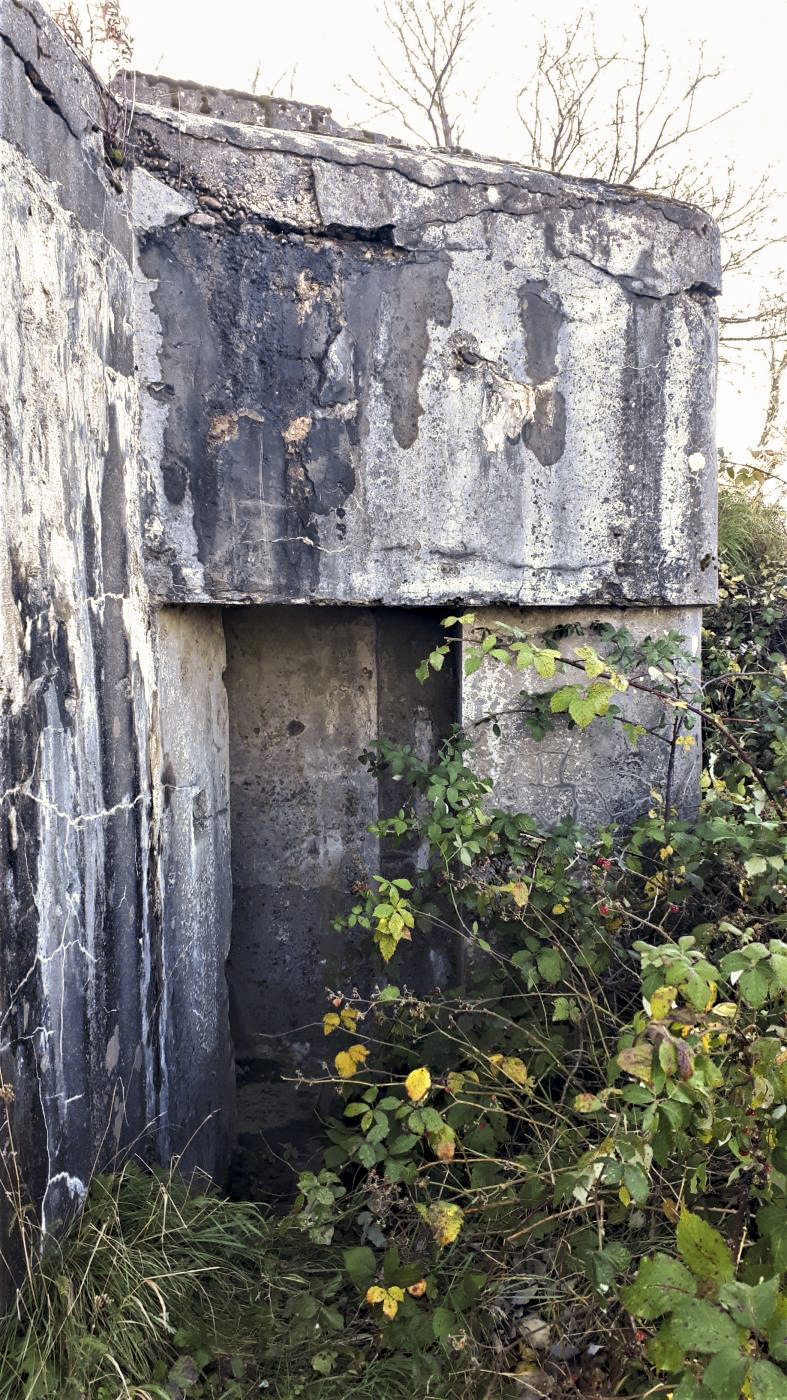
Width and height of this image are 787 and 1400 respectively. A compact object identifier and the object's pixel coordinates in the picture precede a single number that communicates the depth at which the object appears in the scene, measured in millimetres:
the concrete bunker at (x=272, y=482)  2041
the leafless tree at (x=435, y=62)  7871
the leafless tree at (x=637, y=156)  7230
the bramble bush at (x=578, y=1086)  1584
